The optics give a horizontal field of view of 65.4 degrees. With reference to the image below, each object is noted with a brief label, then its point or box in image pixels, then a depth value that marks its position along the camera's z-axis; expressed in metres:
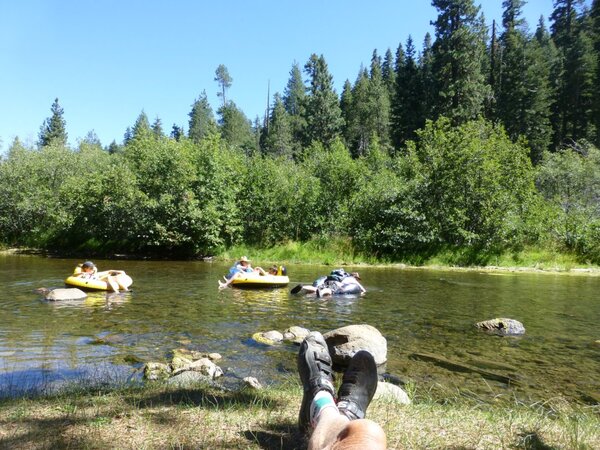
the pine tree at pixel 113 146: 92.22
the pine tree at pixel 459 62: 41.94
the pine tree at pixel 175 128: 87.31
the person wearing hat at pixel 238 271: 16.91
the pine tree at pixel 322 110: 55.50
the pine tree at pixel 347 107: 62.38
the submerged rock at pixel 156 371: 6.54
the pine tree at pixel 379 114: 59.81
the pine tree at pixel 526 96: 45.12
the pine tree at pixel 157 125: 90.62
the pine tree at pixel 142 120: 88.64
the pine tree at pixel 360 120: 60.28
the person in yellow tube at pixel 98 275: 15.38
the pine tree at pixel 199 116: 83.63
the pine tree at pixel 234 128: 70.21
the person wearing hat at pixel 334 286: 15.46
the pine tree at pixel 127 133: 104.72
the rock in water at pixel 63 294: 13.22
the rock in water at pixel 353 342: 7.65
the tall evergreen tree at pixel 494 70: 49.09
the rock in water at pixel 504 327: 10.08
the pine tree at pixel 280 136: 60.41
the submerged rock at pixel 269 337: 8.99
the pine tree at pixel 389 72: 69.56
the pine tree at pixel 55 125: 82.62
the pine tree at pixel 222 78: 85.12
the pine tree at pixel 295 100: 71.19
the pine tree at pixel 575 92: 47.72
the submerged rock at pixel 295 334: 9.05
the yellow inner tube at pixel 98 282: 15.42
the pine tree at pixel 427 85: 45.13
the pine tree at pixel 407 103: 49.18
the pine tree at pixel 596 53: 44.06
